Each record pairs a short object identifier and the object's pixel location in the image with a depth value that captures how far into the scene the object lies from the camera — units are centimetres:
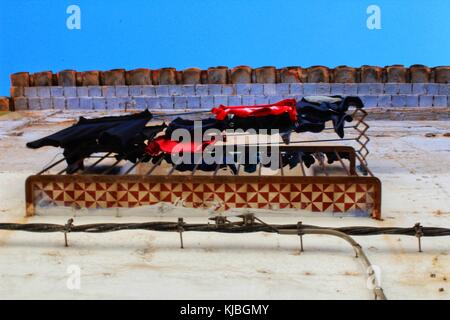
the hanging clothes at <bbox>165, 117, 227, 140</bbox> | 704
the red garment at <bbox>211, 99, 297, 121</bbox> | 695
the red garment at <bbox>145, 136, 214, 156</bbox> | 673
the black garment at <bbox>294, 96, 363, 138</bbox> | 704
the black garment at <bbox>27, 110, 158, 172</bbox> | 630
